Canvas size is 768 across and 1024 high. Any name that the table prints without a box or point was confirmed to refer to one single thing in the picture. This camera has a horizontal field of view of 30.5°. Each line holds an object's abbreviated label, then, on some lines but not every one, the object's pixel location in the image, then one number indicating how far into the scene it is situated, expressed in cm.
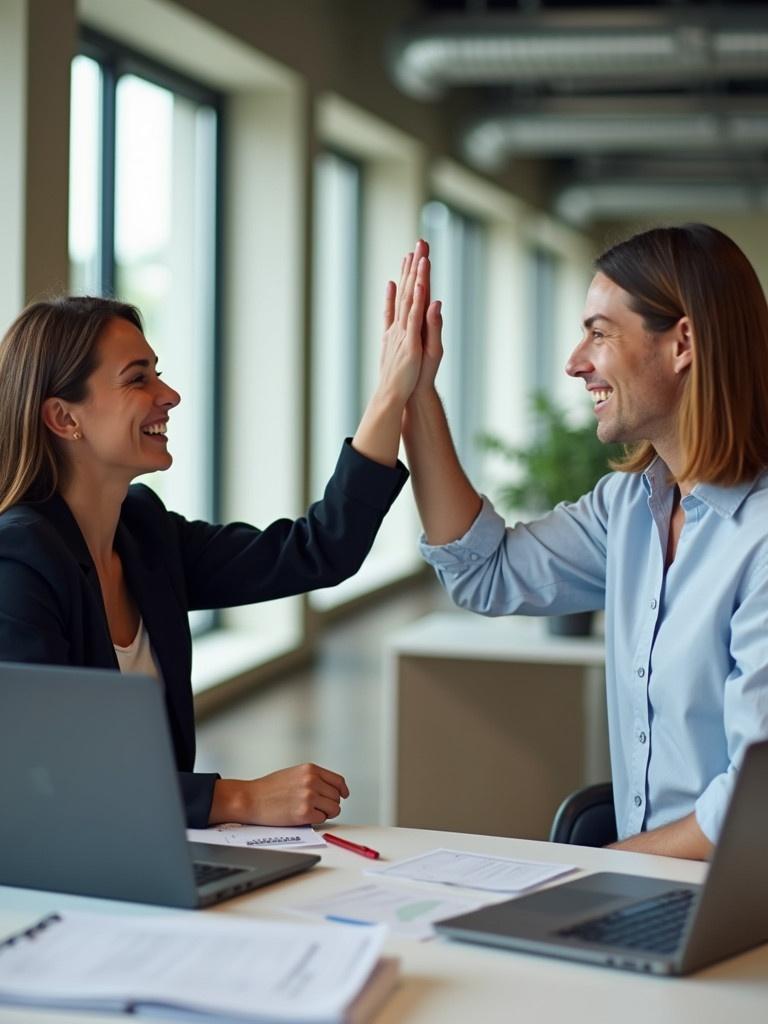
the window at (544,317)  1462
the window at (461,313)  1147
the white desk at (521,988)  131
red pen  181
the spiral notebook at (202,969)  125
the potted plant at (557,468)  435
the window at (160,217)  578
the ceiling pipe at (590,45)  691
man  210
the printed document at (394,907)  155
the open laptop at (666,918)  140
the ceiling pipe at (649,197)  1244
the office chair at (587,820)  237
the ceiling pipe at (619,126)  916
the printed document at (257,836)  187
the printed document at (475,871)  170
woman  221
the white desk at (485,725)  392
